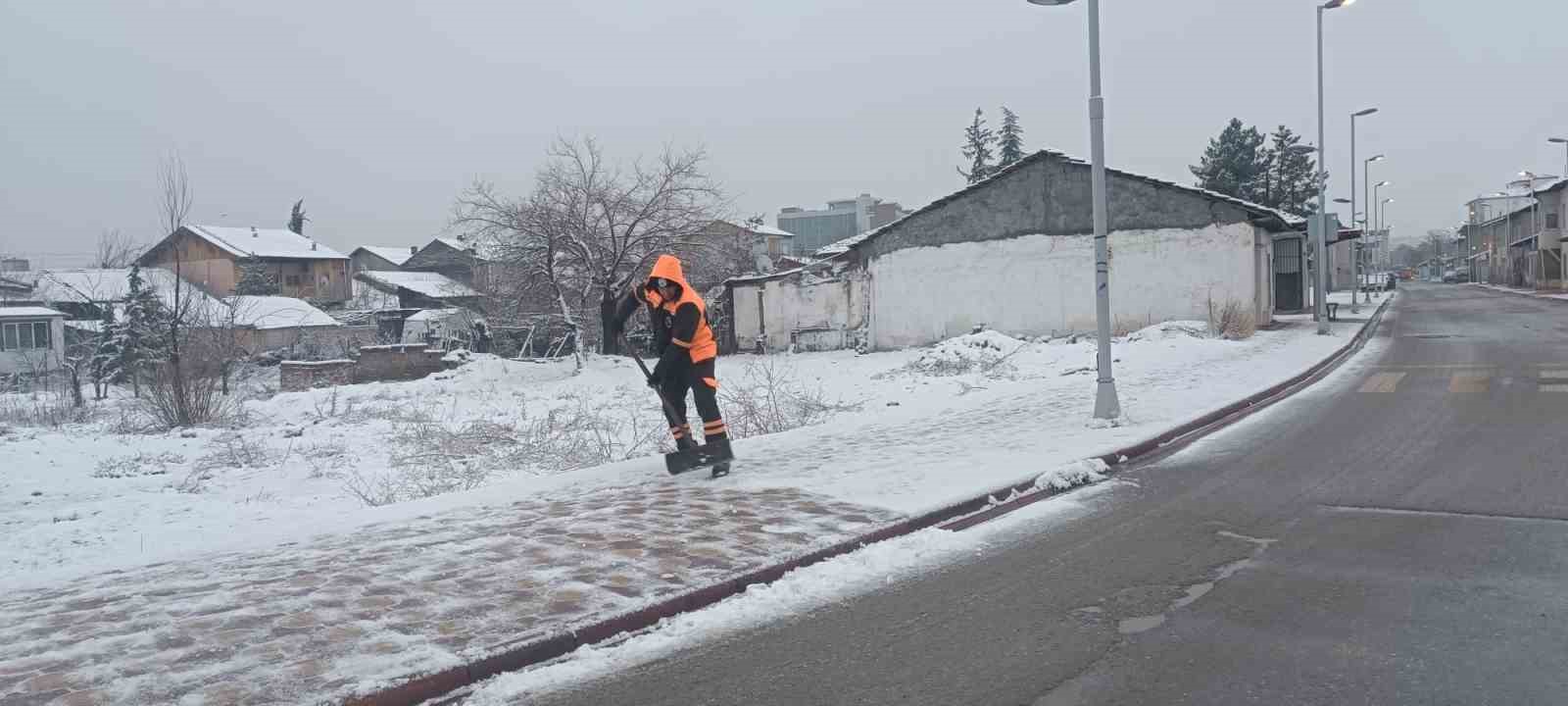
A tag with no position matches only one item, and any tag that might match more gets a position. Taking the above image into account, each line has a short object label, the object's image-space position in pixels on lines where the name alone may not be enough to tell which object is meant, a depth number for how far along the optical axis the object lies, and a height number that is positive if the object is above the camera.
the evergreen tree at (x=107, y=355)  30.47 -0.59
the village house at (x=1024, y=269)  24.86 +0.71
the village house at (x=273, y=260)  57.47 +4.10
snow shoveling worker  7.86 -0.27
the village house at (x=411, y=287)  57.84 +2.06
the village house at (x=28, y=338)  35.47 +0.04
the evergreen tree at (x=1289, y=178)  62.72 +6.62
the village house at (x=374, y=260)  74.38 +4.83
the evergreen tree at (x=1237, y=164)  58.94 +7.29
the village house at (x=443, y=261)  64.88 +4.10
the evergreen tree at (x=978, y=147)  64.88 +9.82
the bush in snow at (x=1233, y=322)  22.50 -0.86
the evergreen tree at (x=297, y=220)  78.66 +8.52
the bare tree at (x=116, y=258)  23.88 +1.88
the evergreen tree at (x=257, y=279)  53.07 +2.69
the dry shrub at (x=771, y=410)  12.44 -1.42
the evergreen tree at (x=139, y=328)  20.11 +0.14
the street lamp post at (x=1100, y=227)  10.55 +0.68
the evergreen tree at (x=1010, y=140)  62.81 +9.84
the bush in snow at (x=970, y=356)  19.30 -1.24
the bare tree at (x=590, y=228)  29.06 +2.56
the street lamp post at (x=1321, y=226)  24.16 +1.34
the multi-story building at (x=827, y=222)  73.62 +7.43
